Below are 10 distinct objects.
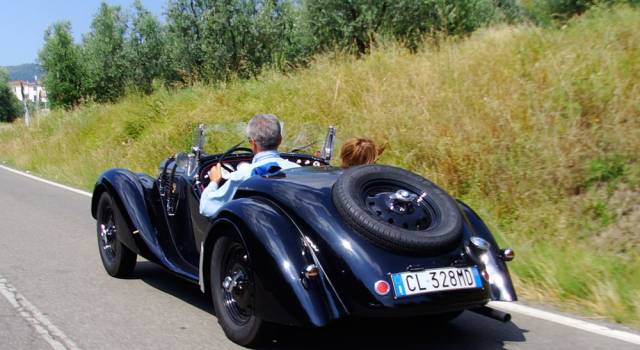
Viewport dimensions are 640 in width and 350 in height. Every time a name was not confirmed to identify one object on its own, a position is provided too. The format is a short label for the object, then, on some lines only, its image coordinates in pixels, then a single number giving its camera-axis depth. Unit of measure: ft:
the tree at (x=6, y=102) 331.36
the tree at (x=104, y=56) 129.59
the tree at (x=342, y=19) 77.20
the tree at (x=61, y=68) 129.39
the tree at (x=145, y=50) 129.80
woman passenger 14.79
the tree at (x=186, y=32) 93.09
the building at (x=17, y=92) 397.19
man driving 14.23
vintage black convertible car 11.21
